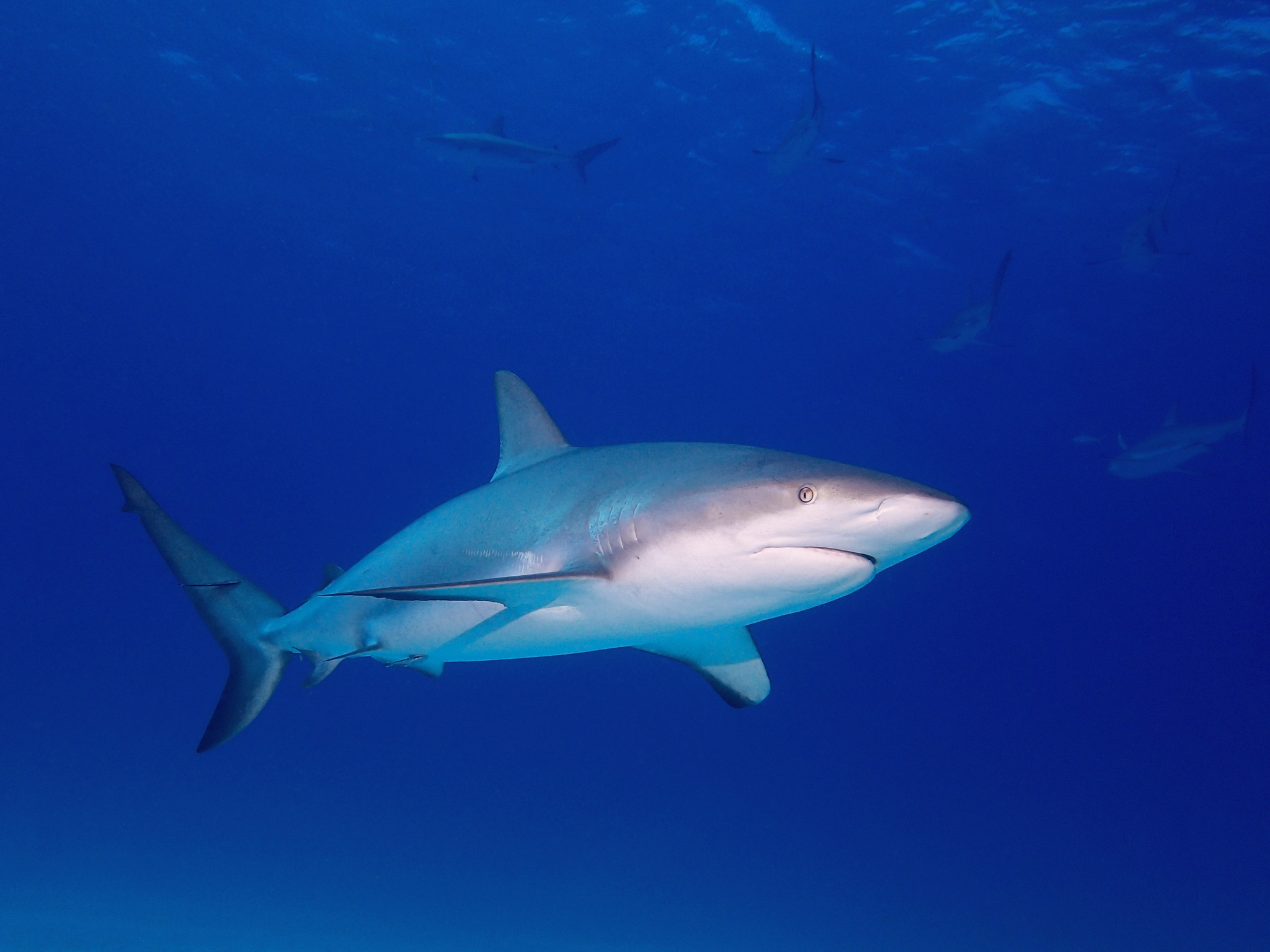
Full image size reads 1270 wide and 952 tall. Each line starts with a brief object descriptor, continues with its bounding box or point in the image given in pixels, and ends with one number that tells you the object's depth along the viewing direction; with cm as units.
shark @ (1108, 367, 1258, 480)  1138
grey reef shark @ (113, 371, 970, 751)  221
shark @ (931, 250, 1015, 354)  1196
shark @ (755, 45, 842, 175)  1089
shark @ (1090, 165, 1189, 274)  1175
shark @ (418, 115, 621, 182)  1372
